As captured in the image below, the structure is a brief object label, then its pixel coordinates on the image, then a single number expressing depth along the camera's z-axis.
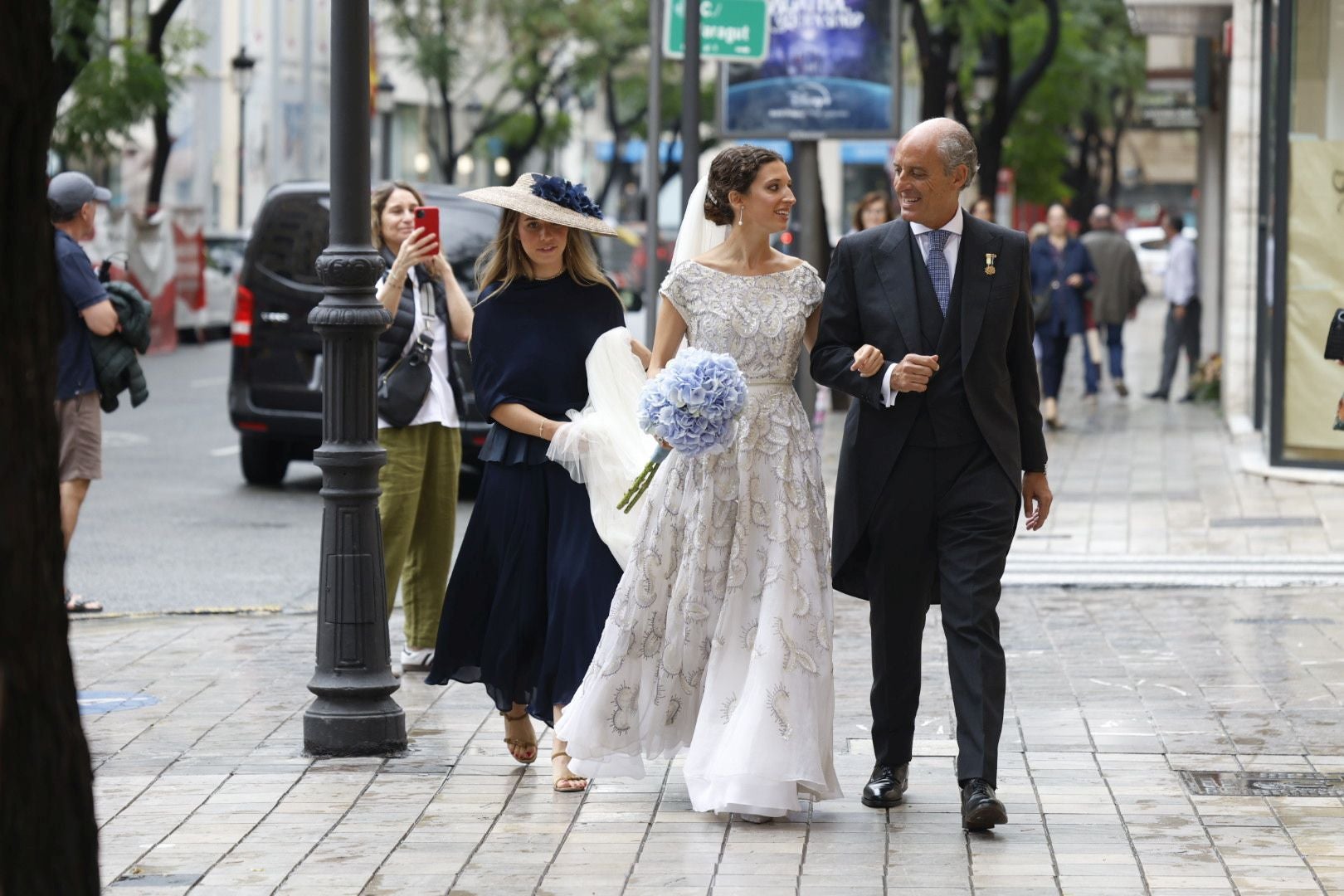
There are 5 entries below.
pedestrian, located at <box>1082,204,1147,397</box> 22.52
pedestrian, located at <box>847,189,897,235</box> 16.22
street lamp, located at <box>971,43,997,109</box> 27.84
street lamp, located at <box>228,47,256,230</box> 41.34
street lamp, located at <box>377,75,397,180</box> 55.82
